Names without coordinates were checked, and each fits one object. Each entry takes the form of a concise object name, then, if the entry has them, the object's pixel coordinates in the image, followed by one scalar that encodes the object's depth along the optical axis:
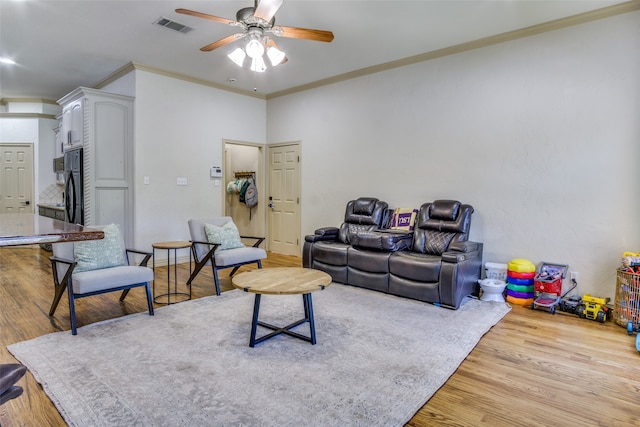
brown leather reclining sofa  3.75
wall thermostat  6.14
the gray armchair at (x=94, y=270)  2.99
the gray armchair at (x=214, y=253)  4.09
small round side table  3.89
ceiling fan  2.86
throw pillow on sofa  4.71
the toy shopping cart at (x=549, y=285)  3.72
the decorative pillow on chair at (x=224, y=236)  4.33
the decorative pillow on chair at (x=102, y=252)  3.23
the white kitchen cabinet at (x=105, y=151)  5.02
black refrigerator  5.17
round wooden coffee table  2.64
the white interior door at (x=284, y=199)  6.52
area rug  1.96
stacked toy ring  3.90
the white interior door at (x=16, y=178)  7.46
